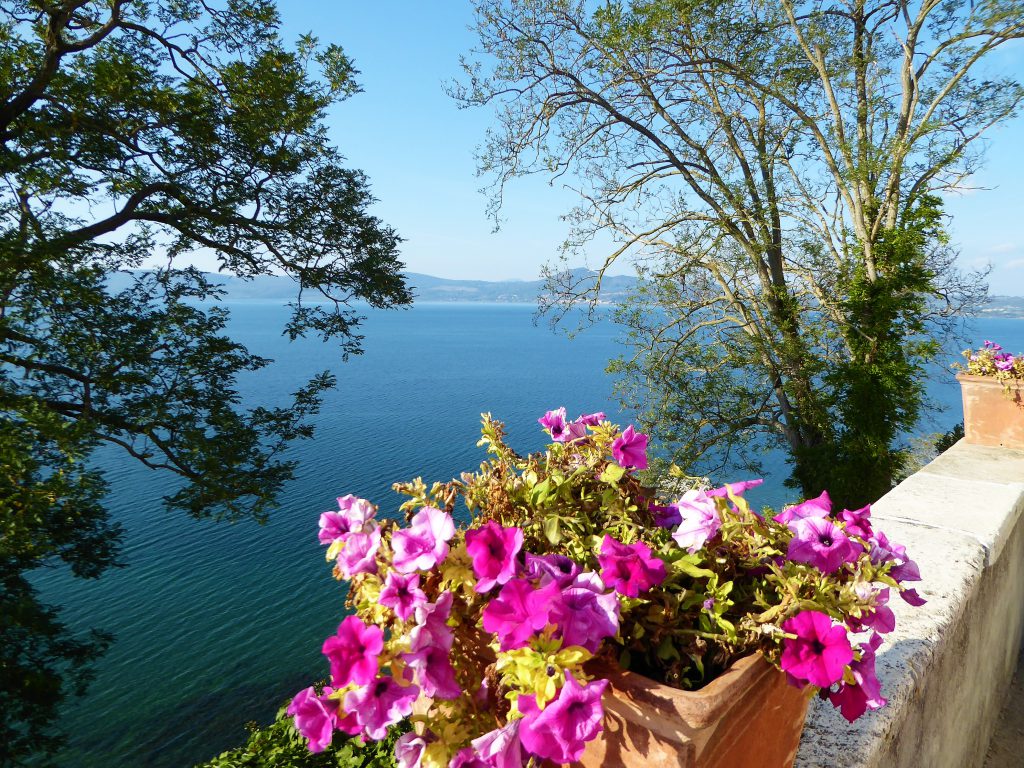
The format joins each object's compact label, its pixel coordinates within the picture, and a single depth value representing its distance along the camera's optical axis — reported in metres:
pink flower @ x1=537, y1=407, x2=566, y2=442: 1.07
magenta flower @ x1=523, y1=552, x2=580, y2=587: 0.73
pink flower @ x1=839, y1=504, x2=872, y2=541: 0.92
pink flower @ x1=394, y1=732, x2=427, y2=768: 0.73
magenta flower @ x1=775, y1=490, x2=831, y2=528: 0.90
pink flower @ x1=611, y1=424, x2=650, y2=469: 0.98
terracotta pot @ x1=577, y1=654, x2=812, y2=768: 0.68
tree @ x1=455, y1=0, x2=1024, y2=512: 7.99
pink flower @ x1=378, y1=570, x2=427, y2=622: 0.70
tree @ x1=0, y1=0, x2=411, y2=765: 5.82
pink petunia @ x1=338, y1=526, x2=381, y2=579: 0.75
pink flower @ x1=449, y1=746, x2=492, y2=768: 0.70
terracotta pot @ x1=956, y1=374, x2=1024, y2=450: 3.46
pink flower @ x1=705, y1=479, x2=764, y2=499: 0.91
